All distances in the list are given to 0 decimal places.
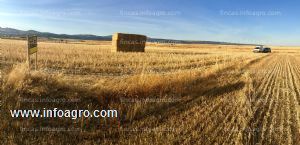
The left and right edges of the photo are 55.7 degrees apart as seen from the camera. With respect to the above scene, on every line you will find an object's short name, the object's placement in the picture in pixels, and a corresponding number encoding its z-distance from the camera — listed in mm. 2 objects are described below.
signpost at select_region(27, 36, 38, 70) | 8750
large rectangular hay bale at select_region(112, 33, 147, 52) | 29375
